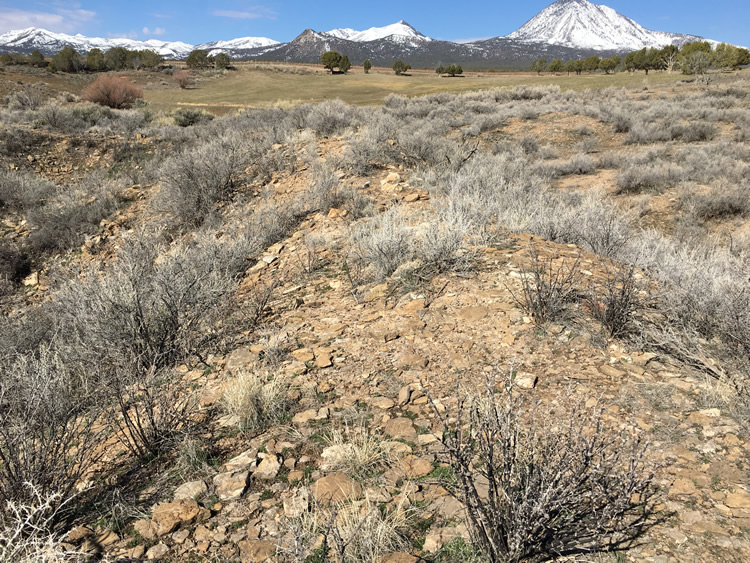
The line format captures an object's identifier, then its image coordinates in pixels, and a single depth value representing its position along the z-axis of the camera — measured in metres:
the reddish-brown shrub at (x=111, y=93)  23.28
